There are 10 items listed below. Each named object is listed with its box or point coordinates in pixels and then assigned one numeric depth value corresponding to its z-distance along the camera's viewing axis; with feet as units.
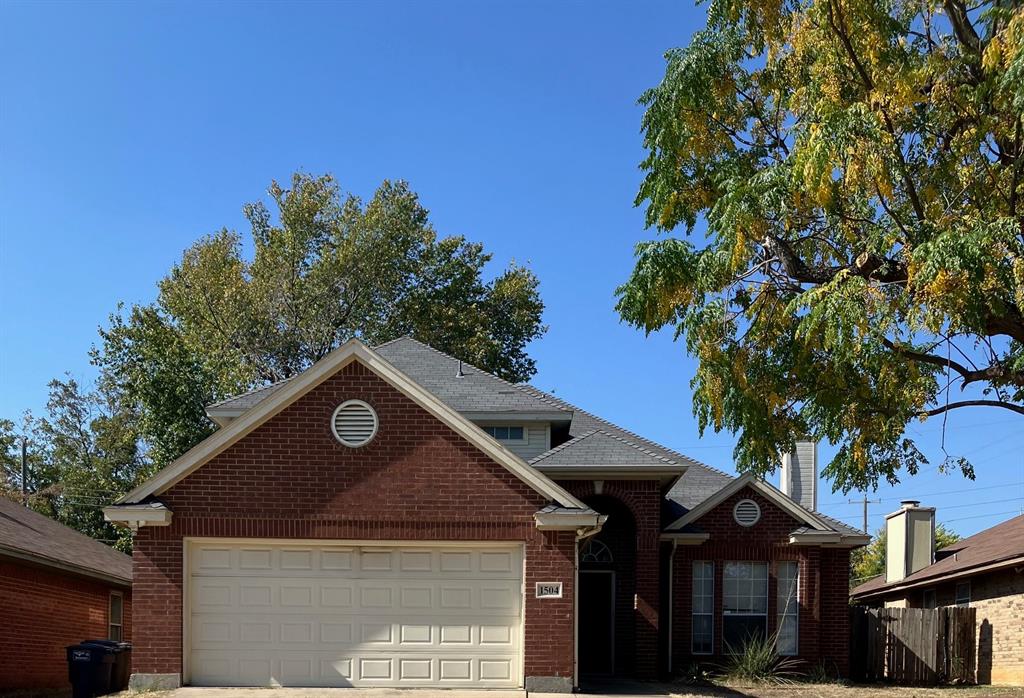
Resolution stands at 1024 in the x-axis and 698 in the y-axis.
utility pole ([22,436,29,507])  151.94
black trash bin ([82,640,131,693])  62.05
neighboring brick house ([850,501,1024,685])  72.18
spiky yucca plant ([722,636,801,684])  67.82
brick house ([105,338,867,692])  53.62
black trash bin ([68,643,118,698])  58.95
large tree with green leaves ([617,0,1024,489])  44.06
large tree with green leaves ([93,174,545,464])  135.03
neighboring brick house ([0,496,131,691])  65.31
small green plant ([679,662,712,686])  66.85
